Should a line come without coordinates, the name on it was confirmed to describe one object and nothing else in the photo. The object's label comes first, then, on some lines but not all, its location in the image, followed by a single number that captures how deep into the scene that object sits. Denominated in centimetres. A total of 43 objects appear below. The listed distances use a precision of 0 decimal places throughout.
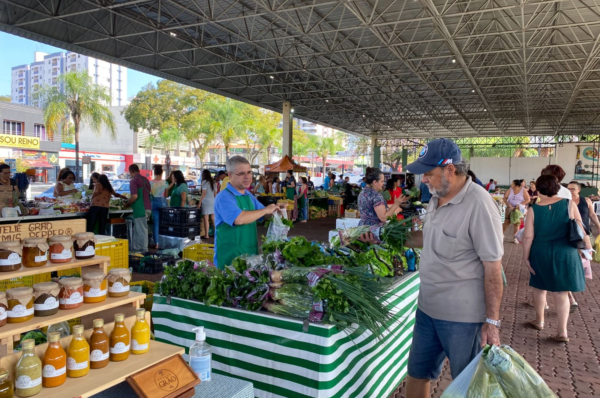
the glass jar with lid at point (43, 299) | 180
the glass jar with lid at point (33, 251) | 194
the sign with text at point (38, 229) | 208
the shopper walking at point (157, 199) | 881
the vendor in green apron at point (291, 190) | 1371
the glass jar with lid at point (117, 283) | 211
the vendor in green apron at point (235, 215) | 308
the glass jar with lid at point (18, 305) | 171
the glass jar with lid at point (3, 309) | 166
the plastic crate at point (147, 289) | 372
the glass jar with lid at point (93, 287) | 198
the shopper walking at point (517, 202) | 1030
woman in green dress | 419
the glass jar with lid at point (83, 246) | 216
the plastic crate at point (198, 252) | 532
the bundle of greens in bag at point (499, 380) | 191
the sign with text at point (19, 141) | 2687
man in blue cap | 209
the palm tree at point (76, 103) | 2567
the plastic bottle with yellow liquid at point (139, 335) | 200
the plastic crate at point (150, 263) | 663
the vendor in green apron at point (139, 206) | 793
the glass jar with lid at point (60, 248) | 202
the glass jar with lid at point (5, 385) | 153
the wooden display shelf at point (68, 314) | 167
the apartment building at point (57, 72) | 10638
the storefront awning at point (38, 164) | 3096
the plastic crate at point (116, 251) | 516
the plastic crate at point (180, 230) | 802
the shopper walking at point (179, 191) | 873
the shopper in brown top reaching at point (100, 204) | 733
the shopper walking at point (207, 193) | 938
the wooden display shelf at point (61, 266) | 184
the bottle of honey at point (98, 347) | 184
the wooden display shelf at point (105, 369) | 165
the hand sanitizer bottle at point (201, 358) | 213
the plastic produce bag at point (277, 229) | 335
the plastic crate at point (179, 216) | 792
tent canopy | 1567
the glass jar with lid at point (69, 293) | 189
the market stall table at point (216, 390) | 196
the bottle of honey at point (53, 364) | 167
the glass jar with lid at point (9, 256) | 184
